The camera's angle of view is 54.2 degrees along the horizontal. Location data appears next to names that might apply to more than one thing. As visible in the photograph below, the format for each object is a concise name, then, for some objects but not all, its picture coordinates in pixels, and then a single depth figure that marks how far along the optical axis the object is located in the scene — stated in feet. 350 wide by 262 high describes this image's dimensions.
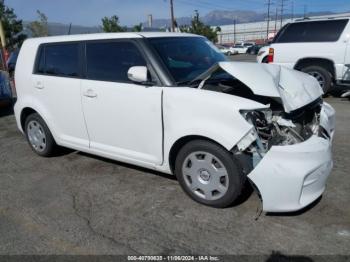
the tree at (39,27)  120.88
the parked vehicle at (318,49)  26.94
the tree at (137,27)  126.95
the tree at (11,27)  97.25
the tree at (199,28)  160.66
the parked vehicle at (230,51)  156.96
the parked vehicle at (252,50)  142.10
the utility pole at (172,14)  120.97
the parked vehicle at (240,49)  158.38
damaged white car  9.75
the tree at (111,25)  128.77
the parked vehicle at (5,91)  28.63
